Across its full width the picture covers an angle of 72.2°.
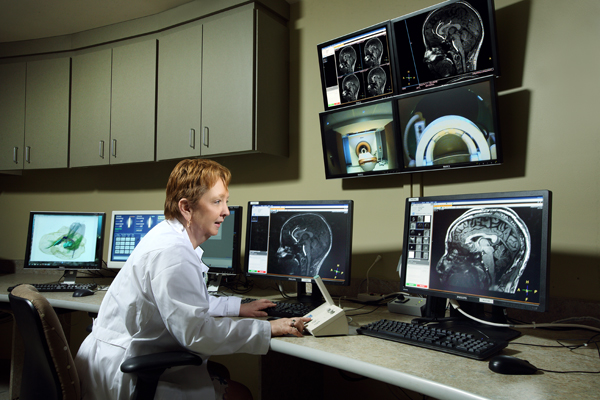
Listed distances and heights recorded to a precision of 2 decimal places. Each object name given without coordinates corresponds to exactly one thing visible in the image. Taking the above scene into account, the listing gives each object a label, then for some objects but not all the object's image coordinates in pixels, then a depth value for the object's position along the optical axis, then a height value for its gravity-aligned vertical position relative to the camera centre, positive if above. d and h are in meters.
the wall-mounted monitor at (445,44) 1.66 +0.66
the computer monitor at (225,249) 2.23 -0.32
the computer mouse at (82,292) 2.18 -0.57
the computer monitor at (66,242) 2.63 -0.37
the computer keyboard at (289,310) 1.58 -0.46
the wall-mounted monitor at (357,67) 1.97 +0.65
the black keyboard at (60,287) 2.32 -0.59
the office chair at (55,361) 1.13 -0.48
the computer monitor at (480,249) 1.25 -0.17
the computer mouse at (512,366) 0.99 -0.40
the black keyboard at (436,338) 1.12 -0.42
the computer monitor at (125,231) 2.59 -0.28
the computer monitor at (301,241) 1.79 -0.22
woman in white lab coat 1.18 -0.42
